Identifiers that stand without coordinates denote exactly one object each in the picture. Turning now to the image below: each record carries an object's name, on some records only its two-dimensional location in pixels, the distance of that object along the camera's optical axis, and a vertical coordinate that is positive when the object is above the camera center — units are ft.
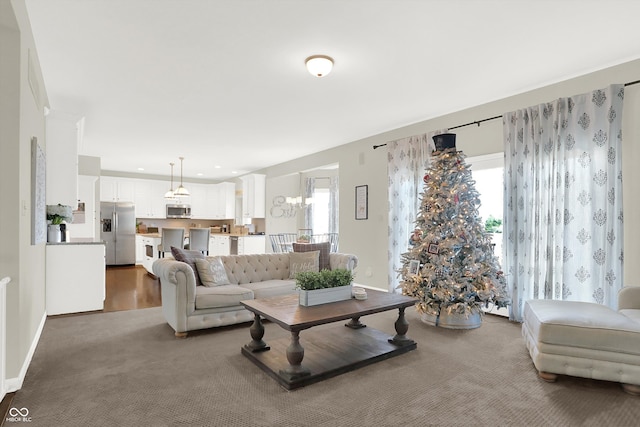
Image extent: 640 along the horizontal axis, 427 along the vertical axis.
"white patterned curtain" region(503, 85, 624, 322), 11.27 +0.50
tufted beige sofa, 11.97 -2.96
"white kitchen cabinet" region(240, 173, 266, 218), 31.42 +1.43
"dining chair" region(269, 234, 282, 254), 27.66 -2.48
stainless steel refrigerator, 30.66 -1.71
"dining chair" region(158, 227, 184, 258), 23.90 -1.78
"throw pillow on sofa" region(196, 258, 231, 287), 13.47 -2.32
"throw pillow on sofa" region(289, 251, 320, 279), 15.80 -2.21
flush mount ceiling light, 10.80 +4.53
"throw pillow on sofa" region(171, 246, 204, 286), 13.55 -1.76
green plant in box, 10.09 -1.94
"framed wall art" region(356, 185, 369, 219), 20.66 +0.65
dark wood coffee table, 8.52 -3.89
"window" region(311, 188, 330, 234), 31.37 +0.24
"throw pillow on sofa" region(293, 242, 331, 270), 16.62 -1.72
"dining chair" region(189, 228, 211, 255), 24.80 -1.91
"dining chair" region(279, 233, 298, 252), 27.12 -2.25
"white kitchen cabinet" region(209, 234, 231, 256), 31.58 -2.99
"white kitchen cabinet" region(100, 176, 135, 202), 32.19 +2.04
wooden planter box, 9.91 -2.37
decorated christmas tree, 12.79 -1.41
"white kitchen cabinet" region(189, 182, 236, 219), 36.76 +1.18
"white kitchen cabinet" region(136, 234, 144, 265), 31.45 -3.35
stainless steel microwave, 35.50 +0.07
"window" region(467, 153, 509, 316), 15.10 +1.22
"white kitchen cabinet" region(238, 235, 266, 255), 29.04 -2.62
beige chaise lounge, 7.91 -3.00
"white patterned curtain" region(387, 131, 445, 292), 17.26 +1.33
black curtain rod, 14.62 +3.93
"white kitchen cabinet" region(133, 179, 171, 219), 33.94 +1.31
